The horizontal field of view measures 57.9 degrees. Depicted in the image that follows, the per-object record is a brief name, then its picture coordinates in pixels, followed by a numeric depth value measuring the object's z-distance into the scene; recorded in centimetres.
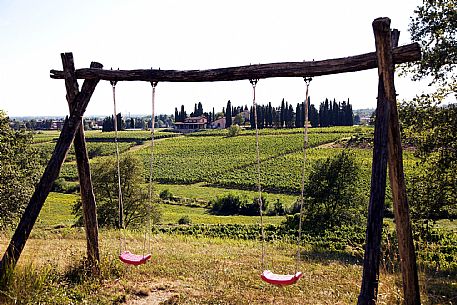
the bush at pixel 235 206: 3694
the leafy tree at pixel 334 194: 2236
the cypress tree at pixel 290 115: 8725
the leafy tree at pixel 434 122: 941
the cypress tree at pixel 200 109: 12234
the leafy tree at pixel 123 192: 2267
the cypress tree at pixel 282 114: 8375
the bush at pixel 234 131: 7106
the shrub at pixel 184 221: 3036
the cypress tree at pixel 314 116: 8745
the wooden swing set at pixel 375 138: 409
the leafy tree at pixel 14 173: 1806
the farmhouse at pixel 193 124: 9838
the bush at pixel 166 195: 4147
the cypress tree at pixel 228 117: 8488
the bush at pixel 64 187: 4447
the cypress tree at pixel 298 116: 8456
